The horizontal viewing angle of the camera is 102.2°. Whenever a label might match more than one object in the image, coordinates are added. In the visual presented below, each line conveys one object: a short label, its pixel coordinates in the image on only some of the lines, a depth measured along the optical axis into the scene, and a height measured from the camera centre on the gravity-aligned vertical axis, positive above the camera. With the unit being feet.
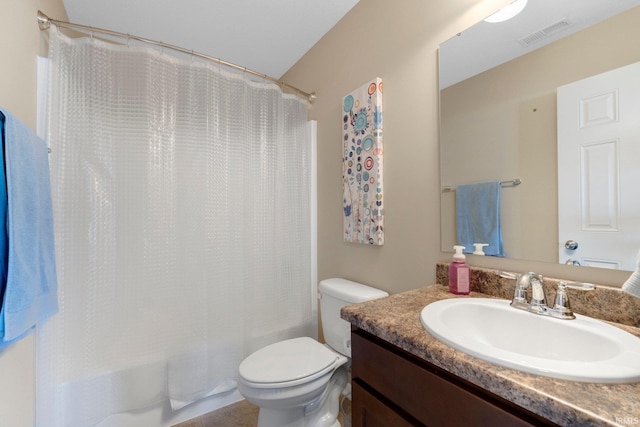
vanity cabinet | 1.58 -1.34
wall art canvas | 4.51 +0.89
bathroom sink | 1.52 -0.98
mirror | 2.46 +1.33
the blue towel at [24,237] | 2.46 -0.21
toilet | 3.62 -2.33
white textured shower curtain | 3.91 -0.22
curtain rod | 3.76 +2.90
